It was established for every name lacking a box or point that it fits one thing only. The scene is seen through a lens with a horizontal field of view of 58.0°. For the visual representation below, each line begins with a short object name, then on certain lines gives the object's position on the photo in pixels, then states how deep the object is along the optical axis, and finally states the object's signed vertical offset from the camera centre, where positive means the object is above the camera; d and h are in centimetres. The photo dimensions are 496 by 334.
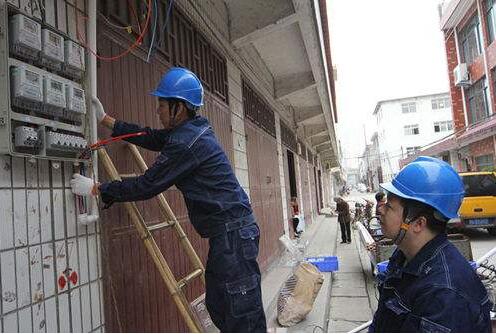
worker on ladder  259 +7
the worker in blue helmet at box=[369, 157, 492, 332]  157 -33
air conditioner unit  2417 +571
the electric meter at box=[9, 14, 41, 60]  215 +87
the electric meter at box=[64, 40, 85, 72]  255 +90
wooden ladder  271 -35
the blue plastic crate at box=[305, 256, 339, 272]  809 -130
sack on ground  567 -131
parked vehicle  1319 -81
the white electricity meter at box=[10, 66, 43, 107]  212 +62
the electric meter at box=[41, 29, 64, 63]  234 +89
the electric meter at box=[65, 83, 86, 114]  251 +64
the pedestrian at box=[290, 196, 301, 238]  1322 -63
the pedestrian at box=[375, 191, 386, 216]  835 -16
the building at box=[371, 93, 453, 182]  5288 +746
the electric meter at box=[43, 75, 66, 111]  231 +63
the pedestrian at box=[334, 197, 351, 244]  1377 -89
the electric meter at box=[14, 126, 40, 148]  214 +38
